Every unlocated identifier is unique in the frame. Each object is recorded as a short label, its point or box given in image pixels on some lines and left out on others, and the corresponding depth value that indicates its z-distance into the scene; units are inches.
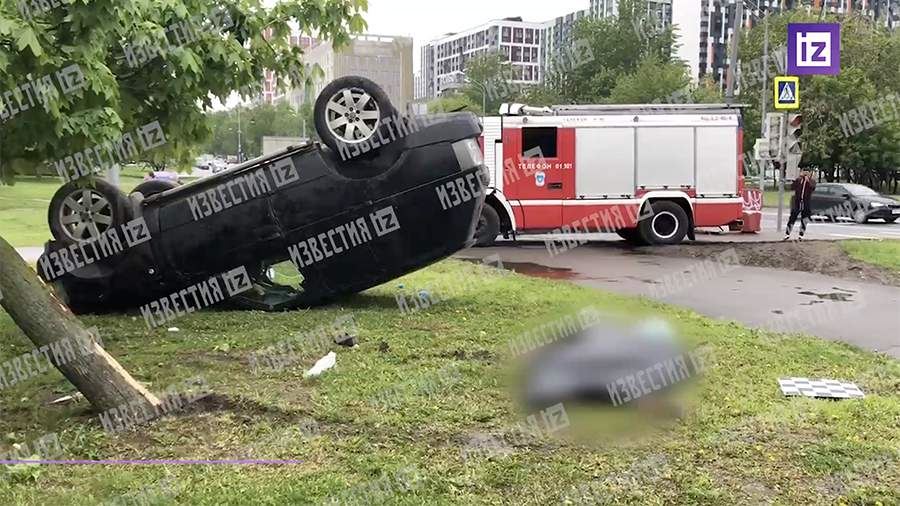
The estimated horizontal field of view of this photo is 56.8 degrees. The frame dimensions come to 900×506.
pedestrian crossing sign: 701.3
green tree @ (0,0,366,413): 175.8
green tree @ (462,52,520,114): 2628.2
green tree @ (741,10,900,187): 1775.3
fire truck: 636.7
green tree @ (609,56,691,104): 1758.1
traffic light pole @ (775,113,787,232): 734.5
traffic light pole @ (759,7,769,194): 967.0
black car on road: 1042.1
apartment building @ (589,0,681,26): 2554.1
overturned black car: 324.5
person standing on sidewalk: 680.4
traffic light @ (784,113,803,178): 731.4
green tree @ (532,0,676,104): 2223.2
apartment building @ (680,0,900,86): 4515.3
